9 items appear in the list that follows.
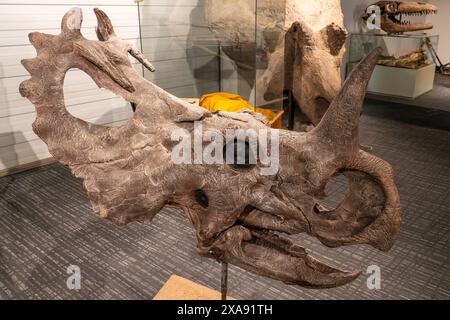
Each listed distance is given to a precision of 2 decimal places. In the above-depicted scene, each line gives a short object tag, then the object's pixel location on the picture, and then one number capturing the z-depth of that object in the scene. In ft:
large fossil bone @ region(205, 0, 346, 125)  14.76
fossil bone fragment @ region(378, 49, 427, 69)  23.32
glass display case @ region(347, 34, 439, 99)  22.99
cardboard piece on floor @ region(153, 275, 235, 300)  7.90
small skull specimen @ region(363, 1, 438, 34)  23.47
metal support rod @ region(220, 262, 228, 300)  6.75
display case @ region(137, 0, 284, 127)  14.83
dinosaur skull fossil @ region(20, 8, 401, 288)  4.41
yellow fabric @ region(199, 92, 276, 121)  13.35
